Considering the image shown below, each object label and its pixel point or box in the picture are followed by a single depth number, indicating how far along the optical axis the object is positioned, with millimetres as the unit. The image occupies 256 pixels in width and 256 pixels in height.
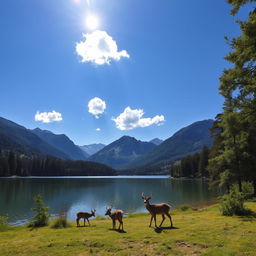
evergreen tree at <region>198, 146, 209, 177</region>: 93188
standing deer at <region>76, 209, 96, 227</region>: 17875
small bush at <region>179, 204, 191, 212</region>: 28766
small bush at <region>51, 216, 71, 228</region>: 17609
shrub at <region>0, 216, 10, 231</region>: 20498
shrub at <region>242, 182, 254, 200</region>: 27047
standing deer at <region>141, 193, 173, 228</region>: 14260
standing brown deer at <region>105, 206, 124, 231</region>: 14183
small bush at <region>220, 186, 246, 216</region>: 18344
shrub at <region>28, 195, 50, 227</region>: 19625
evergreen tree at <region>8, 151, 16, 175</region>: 151912
